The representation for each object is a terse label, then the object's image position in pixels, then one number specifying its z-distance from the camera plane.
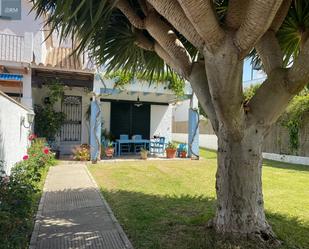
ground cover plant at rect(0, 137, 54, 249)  2.88
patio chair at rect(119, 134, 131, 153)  13.55
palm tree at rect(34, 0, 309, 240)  3.27
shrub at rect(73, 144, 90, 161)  11.40
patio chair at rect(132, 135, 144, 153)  13.64
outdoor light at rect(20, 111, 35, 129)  8.57
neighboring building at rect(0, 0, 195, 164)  10.01
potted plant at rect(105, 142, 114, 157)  12.13
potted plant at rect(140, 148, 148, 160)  12.24
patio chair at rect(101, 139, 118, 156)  12.66
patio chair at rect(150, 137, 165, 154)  13.98
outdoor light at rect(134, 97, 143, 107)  14.39
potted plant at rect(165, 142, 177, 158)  12.87
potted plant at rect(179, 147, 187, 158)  13.23
